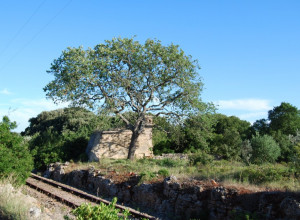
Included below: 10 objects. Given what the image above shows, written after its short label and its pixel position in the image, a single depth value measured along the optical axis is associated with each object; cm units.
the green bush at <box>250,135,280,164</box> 2321
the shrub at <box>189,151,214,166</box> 1916
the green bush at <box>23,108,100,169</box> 2478
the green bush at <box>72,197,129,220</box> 649
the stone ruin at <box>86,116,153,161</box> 2452
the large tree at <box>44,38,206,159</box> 2189
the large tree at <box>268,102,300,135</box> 3231
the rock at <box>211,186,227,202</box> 1131
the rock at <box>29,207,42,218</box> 809
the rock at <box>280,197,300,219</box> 933
